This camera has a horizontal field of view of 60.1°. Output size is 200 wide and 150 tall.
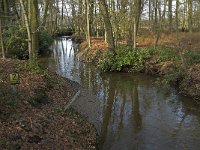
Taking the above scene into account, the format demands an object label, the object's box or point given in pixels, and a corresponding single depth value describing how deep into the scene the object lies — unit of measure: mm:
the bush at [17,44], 12985
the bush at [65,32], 31867
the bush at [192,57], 9225
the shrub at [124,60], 10945
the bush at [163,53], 10484
